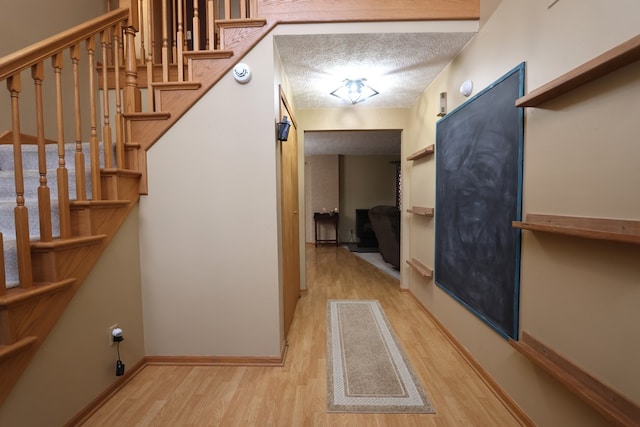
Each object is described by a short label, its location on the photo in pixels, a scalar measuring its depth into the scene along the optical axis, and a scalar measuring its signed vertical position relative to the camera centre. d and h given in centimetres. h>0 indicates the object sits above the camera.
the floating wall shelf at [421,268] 267 -71
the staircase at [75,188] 117 +7
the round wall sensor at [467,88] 192 +76
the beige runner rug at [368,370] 159 -116
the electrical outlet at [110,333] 165 -78
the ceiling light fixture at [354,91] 258 +105
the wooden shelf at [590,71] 84 +43
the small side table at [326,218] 687 -47
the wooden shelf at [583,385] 91 -71
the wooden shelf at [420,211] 264 -12
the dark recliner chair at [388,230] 425 -50
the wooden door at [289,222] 221 -21
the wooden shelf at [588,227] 88 -11
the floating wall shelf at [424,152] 256 +44
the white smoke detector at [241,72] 183 +83
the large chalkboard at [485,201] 148 -2
